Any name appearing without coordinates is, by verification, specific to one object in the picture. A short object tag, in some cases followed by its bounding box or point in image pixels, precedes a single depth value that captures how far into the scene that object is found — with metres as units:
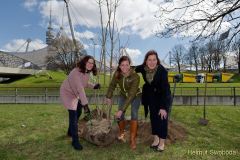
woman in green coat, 2.82
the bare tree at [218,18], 4.51
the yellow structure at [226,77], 22.16
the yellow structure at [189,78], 21.36
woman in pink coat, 2.82
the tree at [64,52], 23.32
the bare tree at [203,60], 31.67
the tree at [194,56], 32.29
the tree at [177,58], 34.54
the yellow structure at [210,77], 21.45
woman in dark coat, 2.72
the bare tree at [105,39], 3.70
